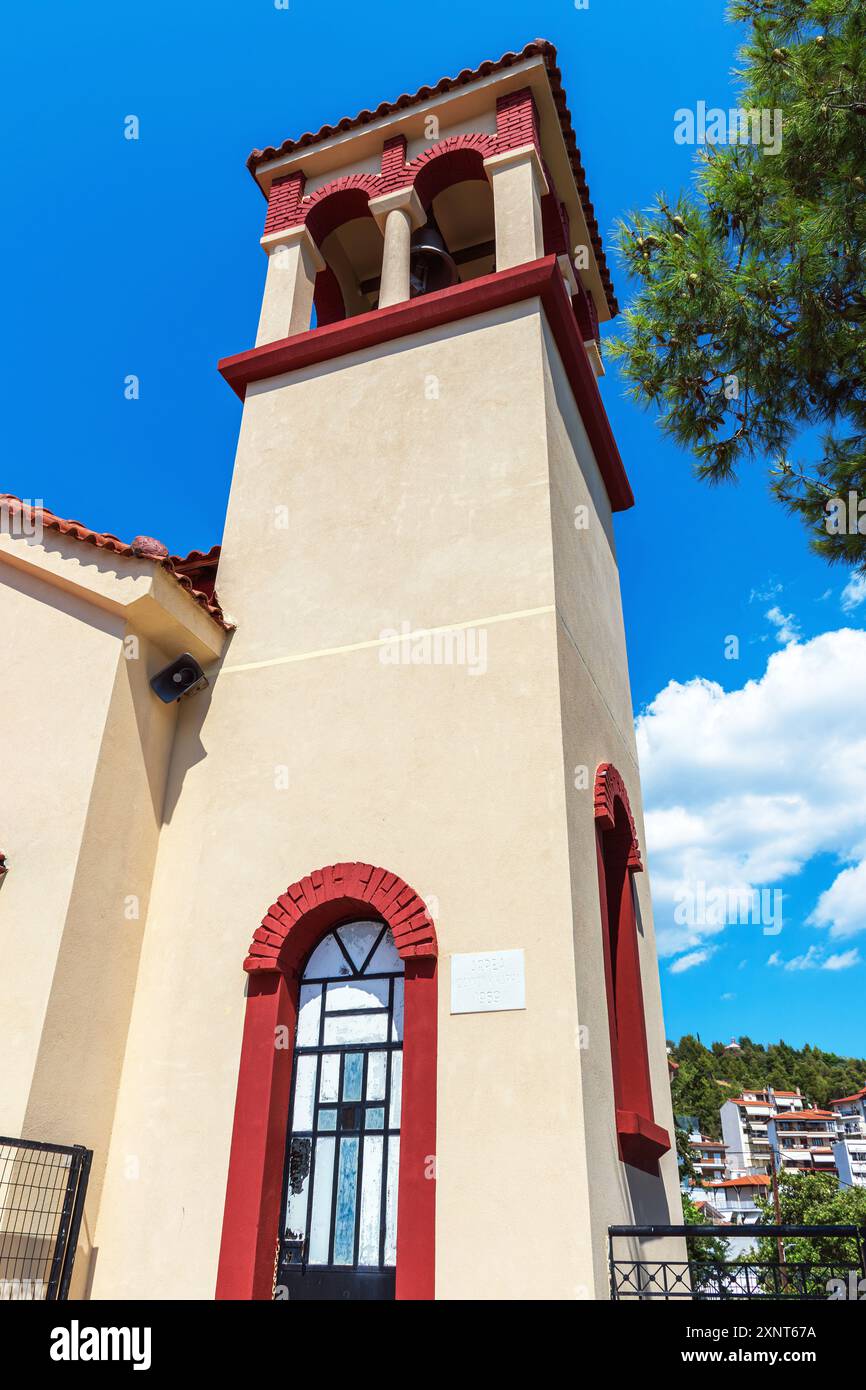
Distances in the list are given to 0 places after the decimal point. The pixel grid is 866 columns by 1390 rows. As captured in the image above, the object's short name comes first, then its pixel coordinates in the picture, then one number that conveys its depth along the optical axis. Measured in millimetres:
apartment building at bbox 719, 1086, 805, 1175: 98000
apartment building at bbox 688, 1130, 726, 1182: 85919
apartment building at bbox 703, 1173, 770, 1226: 74250
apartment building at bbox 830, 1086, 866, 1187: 82562
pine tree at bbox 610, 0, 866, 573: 6574
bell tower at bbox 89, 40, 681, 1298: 5562
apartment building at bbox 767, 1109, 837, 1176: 100688
